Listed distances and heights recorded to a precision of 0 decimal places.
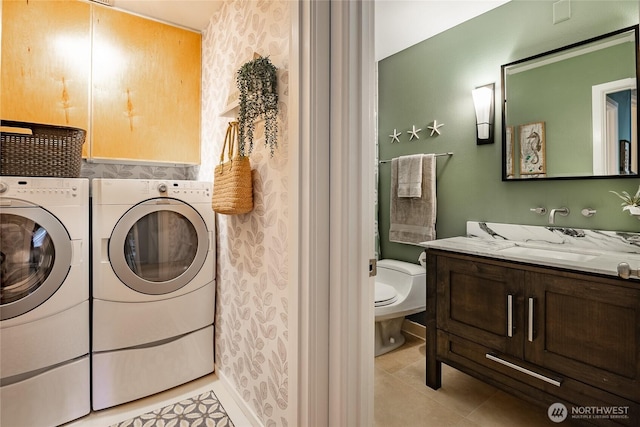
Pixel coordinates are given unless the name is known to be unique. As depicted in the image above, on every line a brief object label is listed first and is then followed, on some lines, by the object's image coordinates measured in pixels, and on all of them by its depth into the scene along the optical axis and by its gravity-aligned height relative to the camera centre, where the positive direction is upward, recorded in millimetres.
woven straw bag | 1485 +132
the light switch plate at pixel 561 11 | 1835 +1134
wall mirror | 1654 +569
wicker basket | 1522 +303
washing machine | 1448 -389
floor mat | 1637 -1020
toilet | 2186 -581
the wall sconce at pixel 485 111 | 2129 +666
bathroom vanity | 1252 -454
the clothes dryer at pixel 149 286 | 1690 -387
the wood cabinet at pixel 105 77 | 1768 +815
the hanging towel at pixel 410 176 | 2459 +295
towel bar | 2389 +439
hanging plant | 1312 +476
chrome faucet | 1850 +8
